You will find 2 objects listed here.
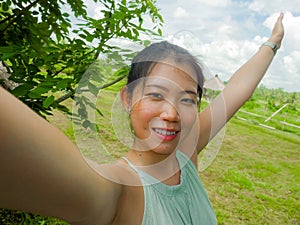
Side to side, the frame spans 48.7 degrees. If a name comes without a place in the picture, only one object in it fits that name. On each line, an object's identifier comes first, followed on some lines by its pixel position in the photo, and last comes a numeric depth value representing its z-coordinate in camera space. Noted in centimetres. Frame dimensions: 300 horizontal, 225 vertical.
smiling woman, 25
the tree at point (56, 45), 92
